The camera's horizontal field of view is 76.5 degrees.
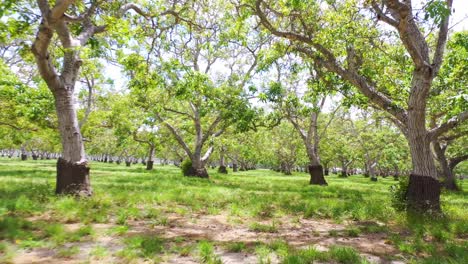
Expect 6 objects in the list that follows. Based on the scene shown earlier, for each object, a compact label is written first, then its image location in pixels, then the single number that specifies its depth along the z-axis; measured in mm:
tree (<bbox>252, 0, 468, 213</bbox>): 9430
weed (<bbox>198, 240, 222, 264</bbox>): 5179
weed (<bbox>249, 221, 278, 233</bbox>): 7608
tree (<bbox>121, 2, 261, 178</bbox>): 13173
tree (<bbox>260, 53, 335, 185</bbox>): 14266
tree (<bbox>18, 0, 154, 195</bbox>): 9805
